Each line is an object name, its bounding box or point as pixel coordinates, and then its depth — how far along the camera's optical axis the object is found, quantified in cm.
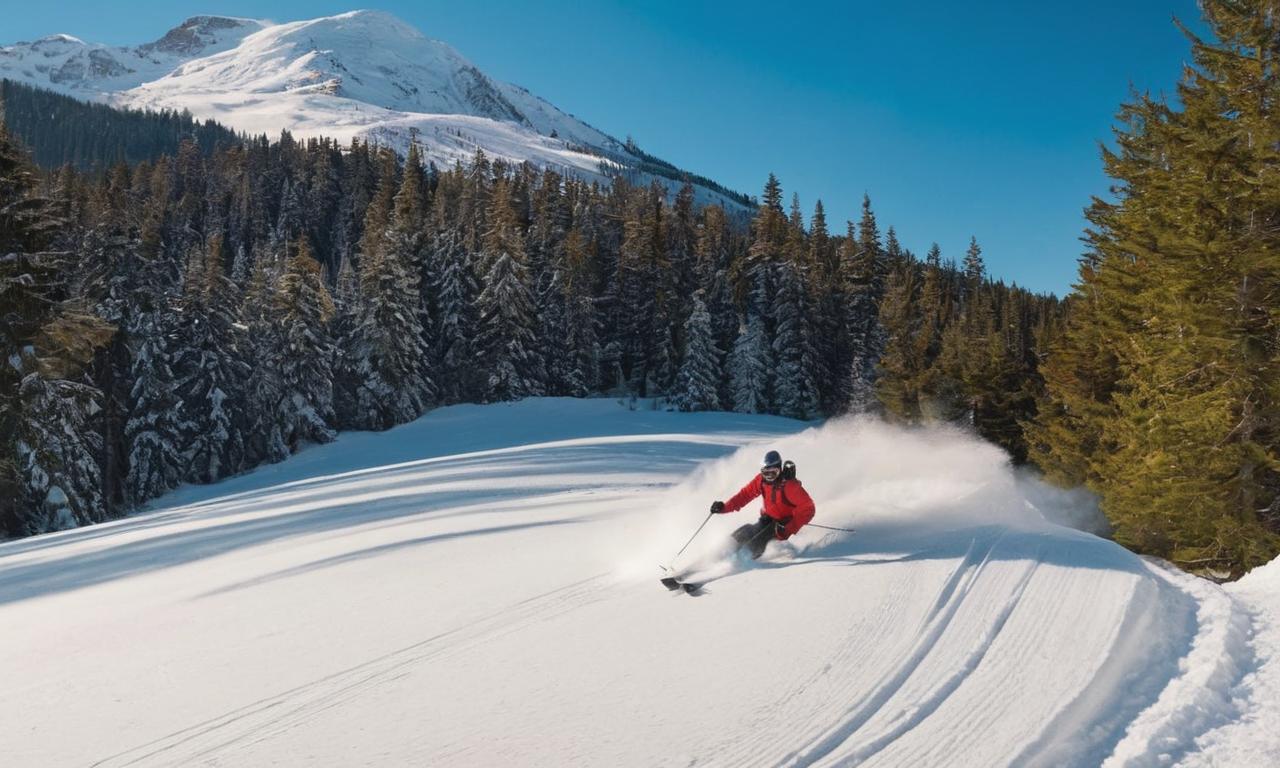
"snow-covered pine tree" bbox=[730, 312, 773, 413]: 4900
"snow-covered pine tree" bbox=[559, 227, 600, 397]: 5119
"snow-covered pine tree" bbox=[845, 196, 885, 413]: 5125
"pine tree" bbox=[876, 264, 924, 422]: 3809
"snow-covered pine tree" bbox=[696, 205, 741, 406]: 5450
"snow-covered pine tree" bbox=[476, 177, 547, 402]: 4478
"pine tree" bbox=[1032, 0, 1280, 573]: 1074
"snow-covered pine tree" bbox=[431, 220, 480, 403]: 4791
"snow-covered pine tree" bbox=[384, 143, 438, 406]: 4266
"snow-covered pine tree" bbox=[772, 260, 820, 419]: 4984
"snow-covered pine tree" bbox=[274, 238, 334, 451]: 3662
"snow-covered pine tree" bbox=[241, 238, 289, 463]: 3612
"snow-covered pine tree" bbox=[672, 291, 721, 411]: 4600
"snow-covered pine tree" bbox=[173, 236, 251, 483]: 3381
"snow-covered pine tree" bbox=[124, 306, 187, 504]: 3078
